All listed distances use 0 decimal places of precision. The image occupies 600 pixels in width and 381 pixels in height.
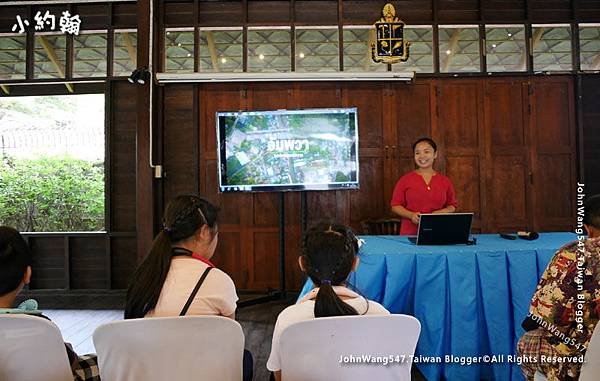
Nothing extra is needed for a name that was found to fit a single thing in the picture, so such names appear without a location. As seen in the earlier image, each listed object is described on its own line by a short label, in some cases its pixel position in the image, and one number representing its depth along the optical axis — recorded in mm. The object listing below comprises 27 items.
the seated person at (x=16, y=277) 1176
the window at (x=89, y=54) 4043
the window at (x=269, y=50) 4004
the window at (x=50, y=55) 4066
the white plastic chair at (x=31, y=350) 979
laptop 2082
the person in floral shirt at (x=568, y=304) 1270
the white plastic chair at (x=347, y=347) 923
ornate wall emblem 3340
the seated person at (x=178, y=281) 1238
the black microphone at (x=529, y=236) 2295
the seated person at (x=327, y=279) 1110
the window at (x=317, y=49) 4008
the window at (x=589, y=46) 3959
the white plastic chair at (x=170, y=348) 962
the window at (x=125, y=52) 4043
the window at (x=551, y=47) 3945
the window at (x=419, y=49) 4004
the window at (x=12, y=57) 4090
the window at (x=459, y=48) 3957
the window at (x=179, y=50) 4023
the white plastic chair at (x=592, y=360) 1077
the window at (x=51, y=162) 4098
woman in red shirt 2848
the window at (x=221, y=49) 4027
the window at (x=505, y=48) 3965
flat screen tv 3590
